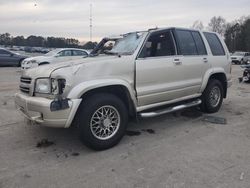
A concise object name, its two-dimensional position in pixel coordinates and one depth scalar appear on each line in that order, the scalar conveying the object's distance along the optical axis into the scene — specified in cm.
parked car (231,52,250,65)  2391
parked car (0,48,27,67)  1525
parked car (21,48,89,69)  1142
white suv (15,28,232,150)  294
